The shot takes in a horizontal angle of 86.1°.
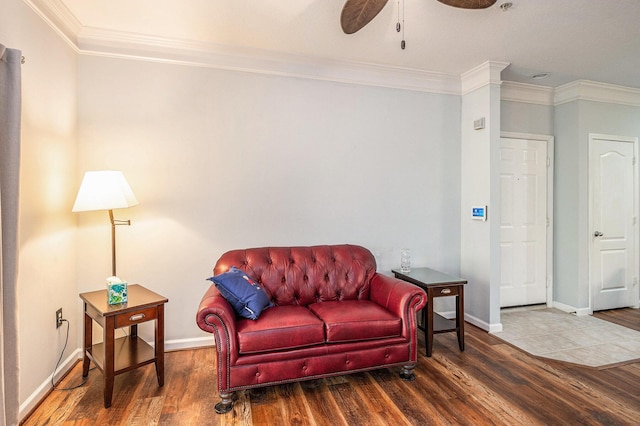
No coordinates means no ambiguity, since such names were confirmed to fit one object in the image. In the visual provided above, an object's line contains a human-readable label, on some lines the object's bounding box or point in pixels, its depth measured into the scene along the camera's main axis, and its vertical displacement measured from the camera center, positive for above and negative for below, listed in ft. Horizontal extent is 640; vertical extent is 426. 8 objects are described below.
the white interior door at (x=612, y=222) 13.53 -0.43
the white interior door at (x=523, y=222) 13.57 -0.40
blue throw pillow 7.91 -1.91
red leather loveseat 7.27 -2.50
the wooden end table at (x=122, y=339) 7.24 -2.79
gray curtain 5.76 -0.02
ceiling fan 6.38 +3.88
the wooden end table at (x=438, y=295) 9.73 -2.41
